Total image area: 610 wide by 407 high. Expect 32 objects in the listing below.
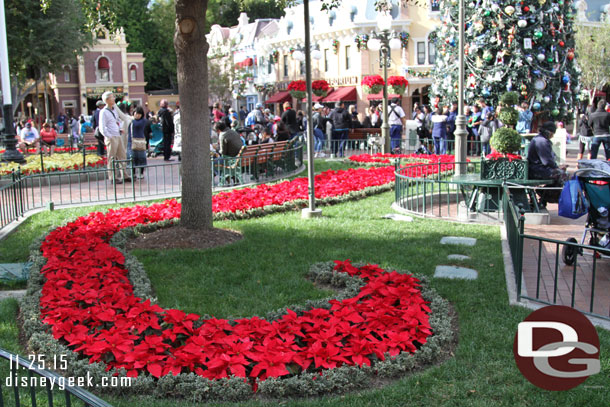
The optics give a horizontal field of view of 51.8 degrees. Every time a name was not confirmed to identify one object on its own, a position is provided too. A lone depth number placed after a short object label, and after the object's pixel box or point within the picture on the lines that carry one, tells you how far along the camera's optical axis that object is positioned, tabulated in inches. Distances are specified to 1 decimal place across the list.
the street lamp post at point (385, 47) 722.2
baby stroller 267.0
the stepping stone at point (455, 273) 261.1
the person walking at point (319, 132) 849.5
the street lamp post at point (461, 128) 444.8
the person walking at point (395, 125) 829.2
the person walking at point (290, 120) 809.7
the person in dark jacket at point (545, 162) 391.2
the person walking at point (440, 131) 753.0
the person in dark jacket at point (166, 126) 712.4
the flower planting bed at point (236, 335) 168.1
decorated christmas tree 797.9
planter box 398.0
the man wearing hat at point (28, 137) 887.7
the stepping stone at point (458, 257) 290.5
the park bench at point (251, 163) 532.1
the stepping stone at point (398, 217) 387.4
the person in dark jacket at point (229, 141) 547.5
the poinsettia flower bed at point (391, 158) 663.6
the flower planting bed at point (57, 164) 623.0
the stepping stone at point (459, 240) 322.7
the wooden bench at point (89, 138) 948.6
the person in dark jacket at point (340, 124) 886.0
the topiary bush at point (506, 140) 404.5
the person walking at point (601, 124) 655.1
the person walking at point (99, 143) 768.9
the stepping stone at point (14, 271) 270.8
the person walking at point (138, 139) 568.7
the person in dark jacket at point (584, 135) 720.3
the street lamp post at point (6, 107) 602.9
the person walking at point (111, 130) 522.9
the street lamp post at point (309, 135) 361.3
